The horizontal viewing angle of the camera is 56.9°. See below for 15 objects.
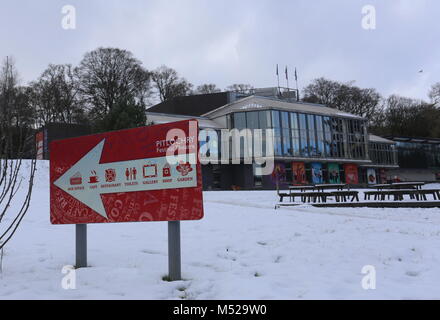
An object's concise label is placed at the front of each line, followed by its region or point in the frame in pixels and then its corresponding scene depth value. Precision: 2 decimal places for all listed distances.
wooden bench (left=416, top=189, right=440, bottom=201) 14.93
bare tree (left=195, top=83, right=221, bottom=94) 65.00
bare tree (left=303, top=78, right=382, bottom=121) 62.81
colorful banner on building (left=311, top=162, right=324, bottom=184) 44.28
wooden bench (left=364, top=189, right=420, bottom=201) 15.45
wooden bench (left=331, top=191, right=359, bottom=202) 16.49
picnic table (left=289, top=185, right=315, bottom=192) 20.89
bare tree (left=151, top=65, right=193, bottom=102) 55.83
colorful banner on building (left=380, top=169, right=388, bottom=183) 52.89
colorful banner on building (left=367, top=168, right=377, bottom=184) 51.33
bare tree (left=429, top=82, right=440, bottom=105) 65.38
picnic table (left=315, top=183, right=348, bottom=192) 19.93
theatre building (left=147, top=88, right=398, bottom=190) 41.19
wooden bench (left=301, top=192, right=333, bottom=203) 16.48
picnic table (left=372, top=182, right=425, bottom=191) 19.07
